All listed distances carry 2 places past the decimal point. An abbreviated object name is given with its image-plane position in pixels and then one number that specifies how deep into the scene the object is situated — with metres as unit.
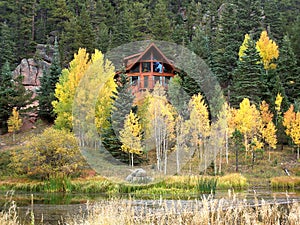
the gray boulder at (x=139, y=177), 27.47
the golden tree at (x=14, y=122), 43.62
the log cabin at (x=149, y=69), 46.12
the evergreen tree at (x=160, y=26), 60.78
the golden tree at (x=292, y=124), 37.84
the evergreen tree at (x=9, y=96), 45.71
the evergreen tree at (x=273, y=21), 61.97
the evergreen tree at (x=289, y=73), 47.94
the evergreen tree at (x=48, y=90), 45.88
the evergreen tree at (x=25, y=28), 61.16
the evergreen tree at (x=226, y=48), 51.06
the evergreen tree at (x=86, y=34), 55.03
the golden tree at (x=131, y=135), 33.75
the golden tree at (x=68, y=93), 38.81
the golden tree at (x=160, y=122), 34.97
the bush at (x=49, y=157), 29.98
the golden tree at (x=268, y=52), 51.88
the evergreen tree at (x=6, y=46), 56.97
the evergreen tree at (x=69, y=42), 56.19
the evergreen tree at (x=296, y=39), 53.50
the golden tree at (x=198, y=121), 35.16
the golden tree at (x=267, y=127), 38.19
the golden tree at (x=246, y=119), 37.19
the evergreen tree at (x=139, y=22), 62.58
